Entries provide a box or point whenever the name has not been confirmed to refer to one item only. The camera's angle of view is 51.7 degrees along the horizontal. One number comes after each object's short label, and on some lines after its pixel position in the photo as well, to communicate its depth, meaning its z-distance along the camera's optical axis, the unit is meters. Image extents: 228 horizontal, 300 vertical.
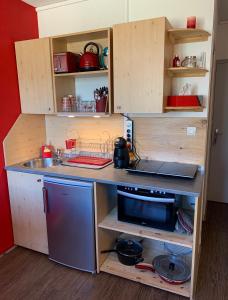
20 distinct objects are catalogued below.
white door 3.26
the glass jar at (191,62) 2.00
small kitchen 1.91
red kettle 2.18
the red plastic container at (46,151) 2.75
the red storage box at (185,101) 1.99
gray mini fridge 1.99
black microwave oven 1.84
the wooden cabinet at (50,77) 2.28
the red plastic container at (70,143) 2.68
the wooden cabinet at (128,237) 1.78
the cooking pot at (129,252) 2.15
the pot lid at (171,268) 1.95
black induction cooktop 1.92
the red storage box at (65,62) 2.23
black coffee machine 2.16
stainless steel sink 2.62
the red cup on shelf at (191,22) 1.91
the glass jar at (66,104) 2.42
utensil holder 2.18
